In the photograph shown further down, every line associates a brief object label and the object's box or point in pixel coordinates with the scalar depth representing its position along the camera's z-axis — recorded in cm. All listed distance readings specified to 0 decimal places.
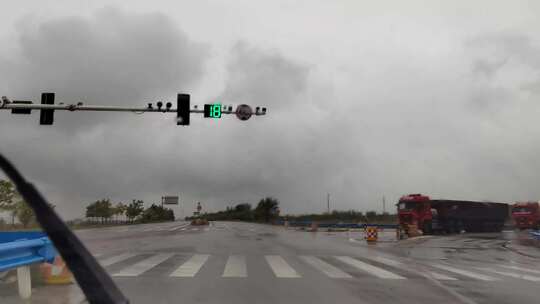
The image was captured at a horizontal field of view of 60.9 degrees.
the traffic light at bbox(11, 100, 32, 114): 1553
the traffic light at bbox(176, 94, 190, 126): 1691
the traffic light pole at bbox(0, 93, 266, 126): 1562
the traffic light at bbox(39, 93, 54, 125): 1572
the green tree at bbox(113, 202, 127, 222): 9436
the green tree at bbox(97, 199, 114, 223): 7419
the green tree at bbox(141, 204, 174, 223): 12003
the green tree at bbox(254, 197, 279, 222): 11471
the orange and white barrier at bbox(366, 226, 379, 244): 2592
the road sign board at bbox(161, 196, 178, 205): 11119
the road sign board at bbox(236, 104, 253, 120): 1728
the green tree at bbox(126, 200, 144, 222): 11069
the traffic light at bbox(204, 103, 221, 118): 1725
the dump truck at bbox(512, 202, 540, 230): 4412
